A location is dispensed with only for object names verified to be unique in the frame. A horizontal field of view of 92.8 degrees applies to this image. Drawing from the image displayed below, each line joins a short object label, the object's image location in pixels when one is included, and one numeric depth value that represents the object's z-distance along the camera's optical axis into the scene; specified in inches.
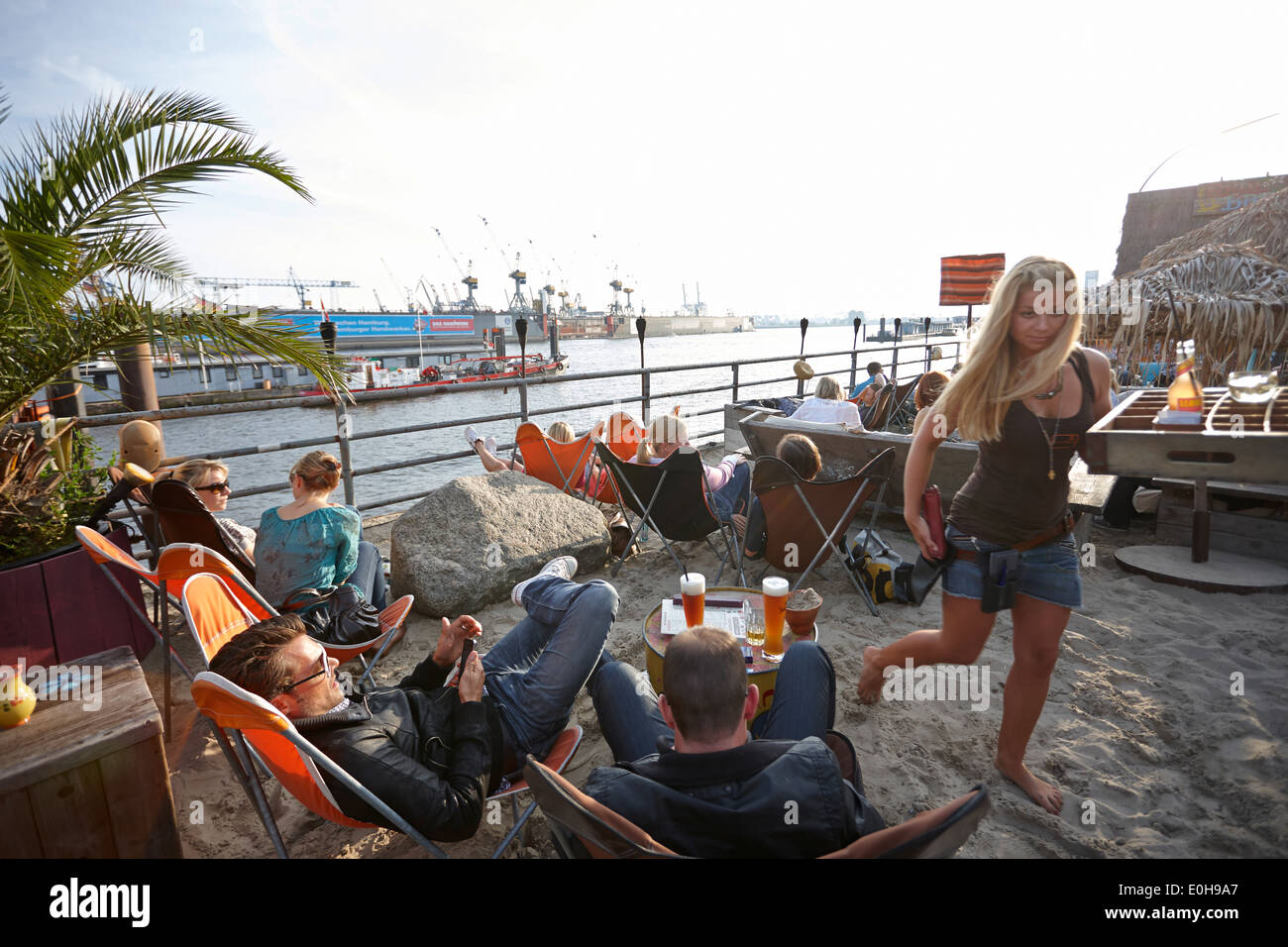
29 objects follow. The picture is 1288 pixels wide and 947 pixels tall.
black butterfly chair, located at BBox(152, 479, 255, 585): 99.4
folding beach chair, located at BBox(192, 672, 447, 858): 49.0
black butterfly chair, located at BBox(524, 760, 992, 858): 33.3
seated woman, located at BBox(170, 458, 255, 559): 112.0
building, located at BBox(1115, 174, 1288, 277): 514.0
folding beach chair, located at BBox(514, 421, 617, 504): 186.4
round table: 81.8
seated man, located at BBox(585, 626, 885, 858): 43.4
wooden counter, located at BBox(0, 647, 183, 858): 51.8
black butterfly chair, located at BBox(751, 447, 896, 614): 125.6
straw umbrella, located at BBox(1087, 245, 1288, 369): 182.7
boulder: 133.9
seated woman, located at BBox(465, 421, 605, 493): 189.6
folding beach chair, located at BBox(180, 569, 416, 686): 76.9
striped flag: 436.5
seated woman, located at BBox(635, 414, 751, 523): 159.0
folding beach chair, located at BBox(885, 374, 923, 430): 271.9
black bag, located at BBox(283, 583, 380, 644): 97.6
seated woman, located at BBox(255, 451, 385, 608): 102.0
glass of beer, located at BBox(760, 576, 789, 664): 82.4
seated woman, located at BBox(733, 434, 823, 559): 134.6
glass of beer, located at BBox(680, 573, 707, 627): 84.7
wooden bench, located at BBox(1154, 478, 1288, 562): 147.7
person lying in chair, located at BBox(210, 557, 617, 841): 56.1
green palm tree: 106.0
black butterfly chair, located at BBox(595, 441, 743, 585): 140.3
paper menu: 91.4
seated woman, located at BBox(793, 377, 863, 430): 189.9
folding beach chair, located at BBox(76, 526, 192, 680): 88.7
